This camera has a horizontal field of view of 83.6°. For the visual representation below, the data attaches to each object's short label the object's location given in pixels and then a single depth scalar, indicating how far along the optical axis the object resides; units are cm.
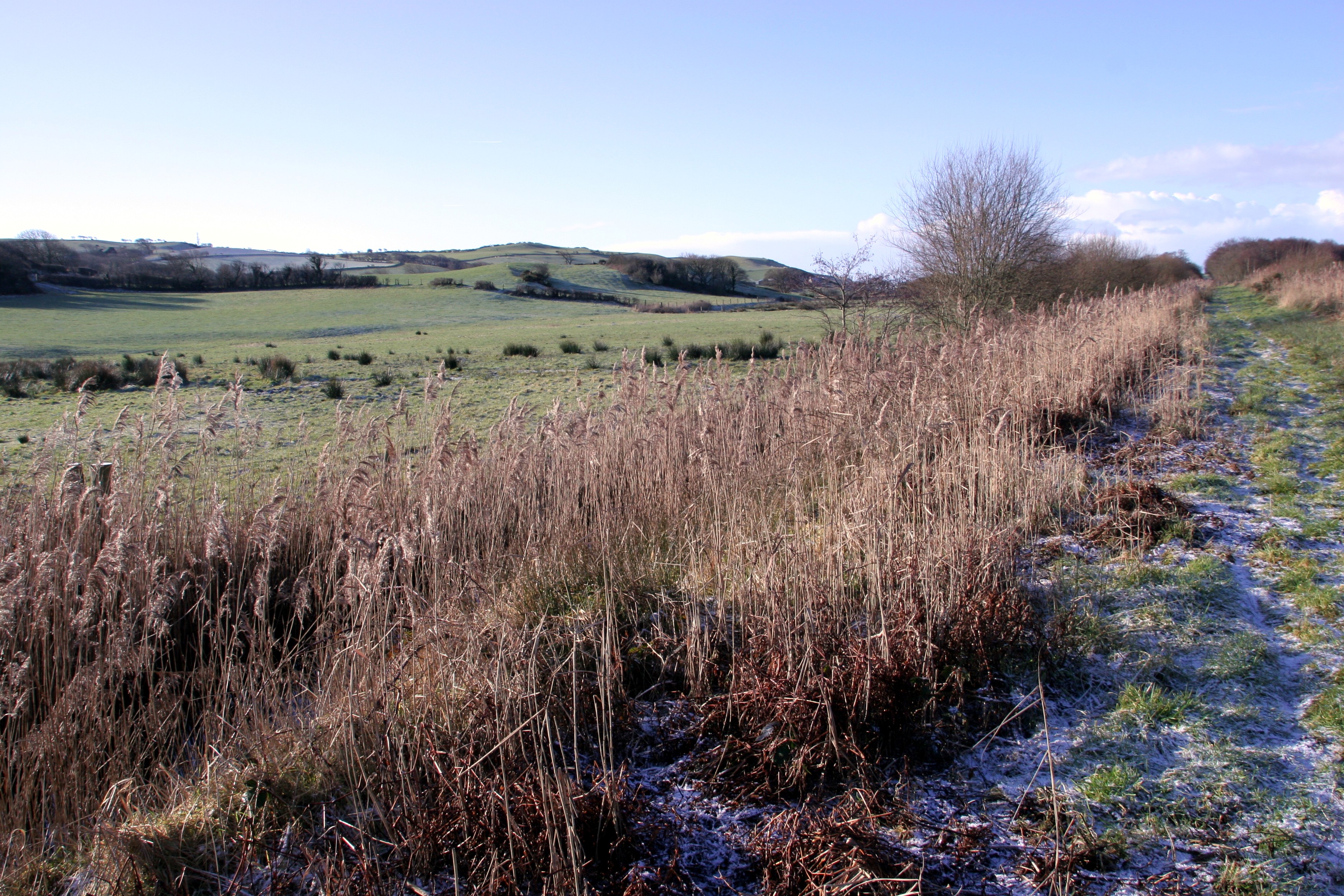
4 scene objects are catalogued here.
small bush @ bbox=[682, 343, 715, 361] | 1962
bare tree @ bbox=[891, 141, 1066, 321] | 1964
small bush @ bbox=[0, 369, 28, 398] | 1255
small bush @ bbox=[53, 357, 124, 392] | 1355
